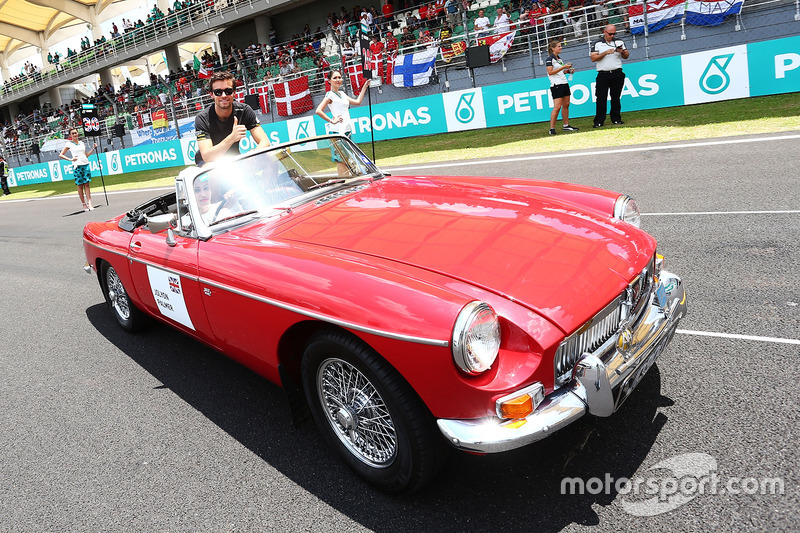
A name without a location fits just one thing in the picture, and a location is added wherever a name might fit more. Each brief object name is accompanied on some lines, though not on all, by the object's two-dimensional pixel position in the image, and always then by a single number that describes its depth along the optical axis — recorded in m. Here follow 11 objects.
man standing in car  4.75
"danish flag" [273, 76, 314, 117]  21.00
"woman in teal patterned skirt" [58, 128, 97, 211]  13.47
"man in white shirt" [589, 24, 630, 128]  11.09
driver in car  3.46
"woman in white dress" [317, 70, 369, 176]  9.78
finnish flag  17.88
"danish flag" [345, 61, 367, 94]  19.22
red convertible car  2.19
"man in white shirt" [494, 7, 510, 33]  17.23
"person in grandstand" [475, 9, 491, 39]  18.03
